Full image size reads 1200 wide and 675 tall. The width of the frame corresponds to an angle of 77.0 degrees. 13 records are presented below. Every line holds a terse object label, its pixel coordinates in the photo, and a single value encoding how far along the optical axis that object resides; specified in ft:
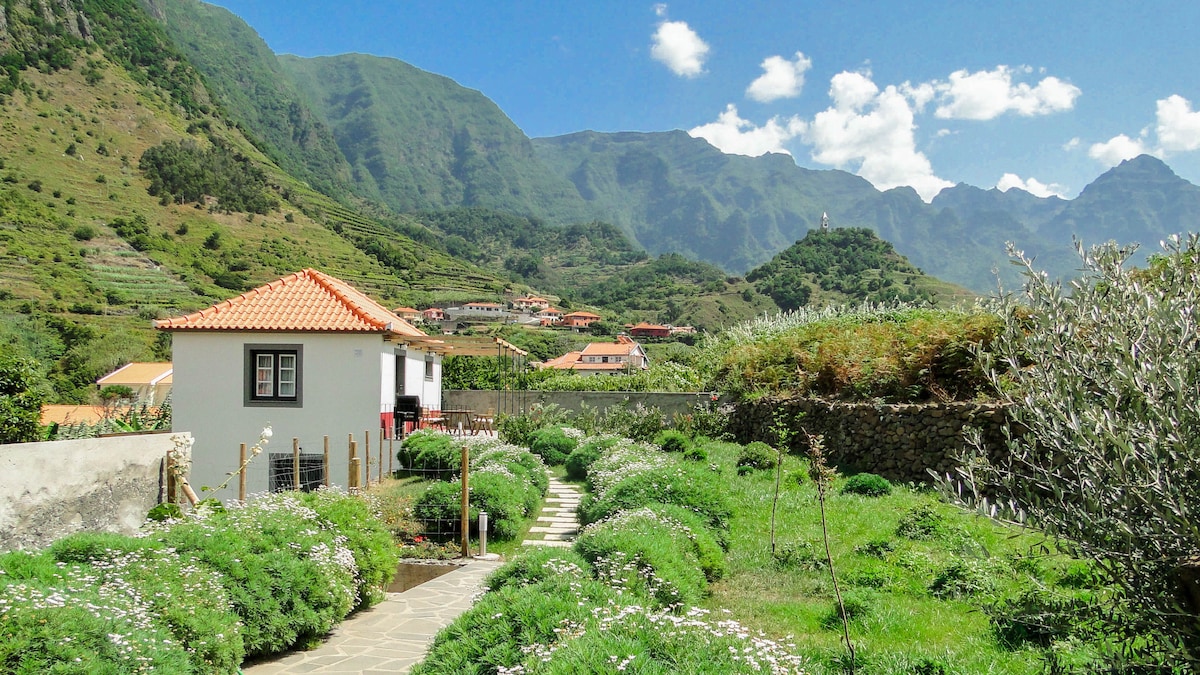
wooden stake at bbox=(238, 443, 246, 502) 37.84
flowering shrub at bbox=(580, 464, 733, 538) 31.78
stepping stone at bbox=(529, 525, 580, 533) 37.80
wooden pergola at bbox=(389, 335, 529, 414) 69.39
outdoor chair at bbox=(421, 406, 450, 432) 71.31
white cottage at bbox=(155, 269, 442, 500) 55.72
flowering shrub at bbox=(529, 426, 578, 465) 62.64
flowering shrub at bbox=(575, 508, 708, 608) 20.75
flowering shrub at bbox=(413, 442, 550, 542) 36.11
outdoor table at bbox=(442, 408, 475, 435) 76.59
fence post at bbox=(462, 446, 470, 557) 33.78
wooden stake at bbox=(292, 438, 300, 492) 40.24
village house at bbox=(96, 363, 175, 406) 113.60
